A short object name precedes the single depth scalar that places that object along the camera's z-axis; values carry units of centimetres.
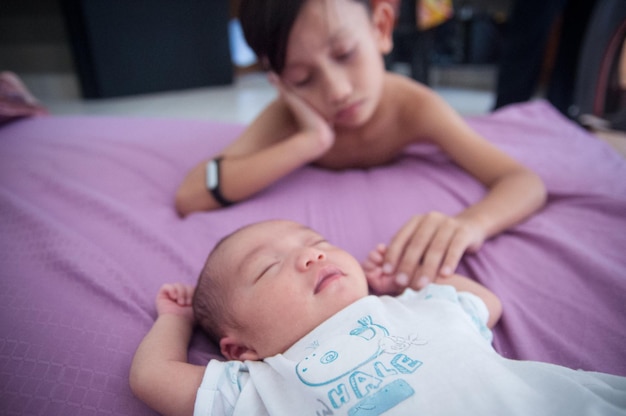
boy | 79
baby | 46
